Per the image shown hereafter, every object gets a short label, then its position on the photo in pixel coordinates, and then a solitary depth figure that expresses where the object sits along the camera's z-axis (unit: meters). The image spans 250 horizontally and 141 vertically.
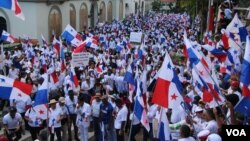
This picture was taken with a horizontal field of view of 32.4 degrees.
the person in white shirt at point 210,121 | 7.29
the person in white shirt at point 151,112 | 10.43
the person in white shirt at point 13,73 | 15.96
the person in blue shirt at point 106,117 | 11.10
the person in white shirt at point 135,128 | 10.87
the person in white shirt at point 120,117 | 10.86
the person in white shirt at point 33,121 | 11.00
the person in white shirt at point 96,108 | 11.25
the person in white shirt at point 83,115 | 11.23
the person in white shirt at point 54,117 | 11.08
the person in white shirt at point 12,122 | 10.62
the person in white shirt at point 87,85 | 14.21
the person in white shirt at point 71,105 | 11.73
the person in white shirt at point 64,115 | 11.31
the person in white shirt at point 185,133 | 6.99
